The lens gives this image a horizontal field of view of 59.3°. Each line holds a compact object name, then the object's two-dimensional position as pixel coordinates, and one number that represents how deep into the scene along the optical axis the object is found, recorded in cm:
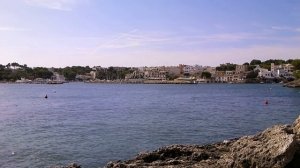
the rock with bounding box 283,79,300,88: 9315
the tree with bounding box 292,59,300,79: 9883
